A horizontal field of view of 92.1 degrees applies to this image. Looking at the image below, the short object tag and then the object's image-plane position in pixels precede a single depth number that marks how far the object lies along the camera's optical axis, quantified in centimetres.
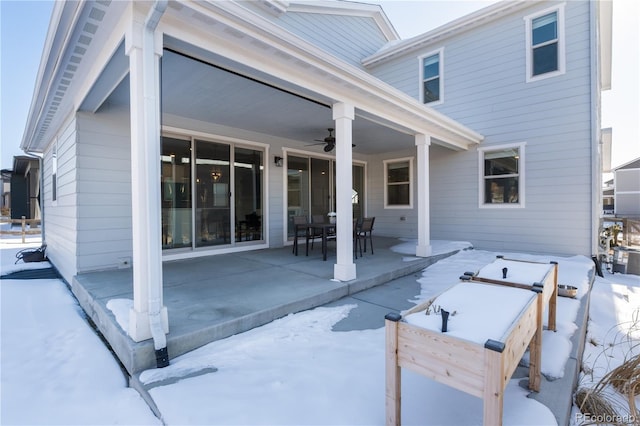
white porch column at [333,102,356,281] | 403
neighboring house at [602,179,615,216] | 2236
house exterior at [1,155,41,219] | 1314
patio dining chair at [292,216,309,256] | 561
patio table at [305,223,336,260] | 528
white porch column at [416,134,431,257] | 582
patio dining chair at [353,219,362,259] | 570
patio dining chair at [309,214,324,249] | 626
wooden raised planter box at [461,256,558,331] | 211
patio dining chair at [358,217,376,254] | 569
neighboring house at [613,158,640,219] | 1792
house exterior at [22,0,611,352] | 251
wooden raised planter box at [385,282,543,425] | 120
